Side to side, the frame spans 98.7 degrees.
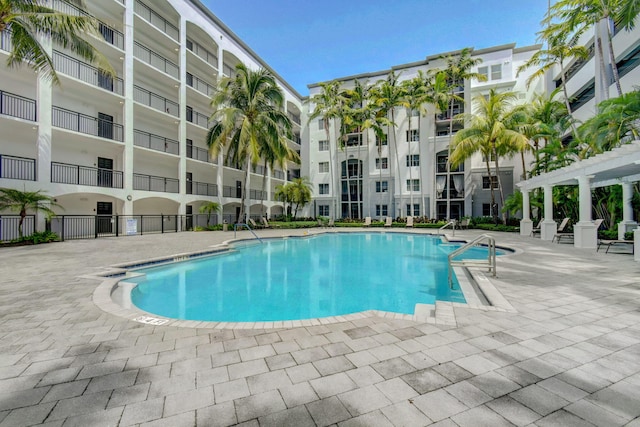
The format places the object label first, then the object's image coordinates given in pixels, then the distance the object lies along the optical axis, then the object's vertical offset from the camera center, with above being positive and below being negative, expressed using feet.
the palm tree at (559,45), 49.26 +32.51
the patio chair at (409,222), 74.98 -1.73
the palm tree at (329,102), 83.46 +35.37
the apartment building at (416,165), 82.74 +17.10
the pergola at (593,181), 27.14 +4.80
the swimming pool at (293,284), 18.01 -5.71
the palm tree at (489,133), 61.41 +18.96
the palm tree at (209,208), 66.33 +2.57
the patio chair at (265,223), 74.17 -1.44
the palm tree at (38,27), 26.84 +19.93
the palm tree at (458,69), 74.43 +40.13
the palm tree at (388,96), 77.82 +34.52
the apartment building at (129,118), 42.63 +19.49
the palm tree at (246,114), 60.55 +23.57
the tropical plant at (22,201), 36.01 +2.61
